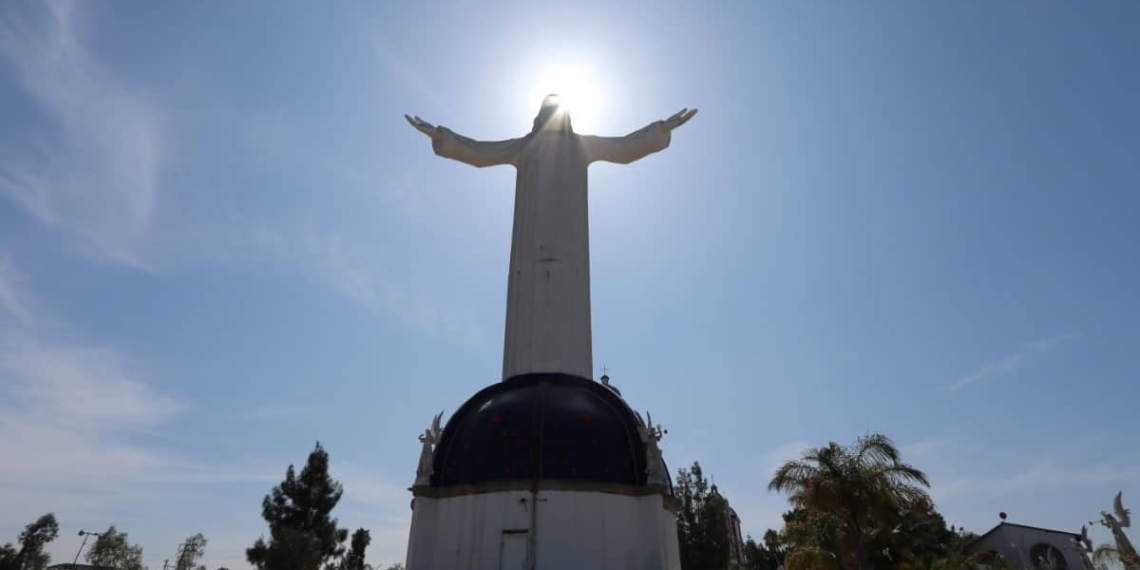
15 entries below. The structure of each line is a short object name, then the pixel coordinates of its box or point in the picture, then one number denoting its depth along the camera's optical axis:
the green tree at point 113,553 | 78.88
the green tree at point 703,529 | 32.25
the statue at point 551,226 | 18.80
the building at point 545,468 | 14.10
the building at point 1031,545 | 32.03
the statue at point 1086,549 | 18.25
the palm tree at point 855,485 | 18.56
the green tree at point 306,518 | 28.22
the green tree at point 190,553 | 78.20
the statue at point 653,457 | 15.30
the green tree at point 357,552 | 33.09
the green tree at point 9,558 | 61.38
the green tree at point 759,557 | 37.69
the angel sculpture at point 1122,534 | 17.84
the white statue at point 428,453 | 15.73
